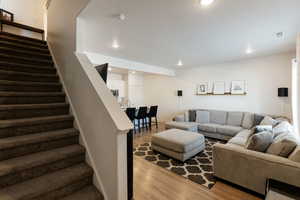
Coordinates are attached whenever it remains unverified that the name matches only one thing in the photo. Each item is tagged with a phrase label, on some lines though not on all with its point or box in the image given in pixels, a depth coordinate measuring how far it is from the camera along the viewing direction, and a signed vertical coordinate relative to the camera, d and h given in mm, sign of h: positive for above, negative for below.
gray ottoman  2762 -929
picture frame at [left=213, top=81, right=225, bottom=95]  4987 +441
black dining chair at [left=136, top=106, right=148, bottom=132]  5114 -536
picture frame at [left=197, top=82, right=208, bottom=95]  5391 +461
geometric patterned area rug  2273 -1252
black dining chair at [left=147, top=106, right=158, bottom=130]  5551 -530
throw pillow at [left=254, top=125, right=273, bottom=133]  2319 -485
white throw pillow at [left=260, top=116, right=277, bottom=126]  3210 -504
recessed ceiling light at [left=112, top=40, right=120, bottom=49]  3053 +1265
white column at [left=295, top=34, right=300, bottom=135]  2316 +155
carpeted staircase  1201 -456
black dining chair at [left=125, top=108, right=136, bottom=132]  4668 -427
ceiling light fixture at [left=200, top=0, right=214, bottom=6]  1673 +1194
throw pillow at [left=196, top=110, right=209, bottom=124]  4836 -600
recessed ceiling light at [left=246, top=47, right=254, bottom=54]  3480 +1295
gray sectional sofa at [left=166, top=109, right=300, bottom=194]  1636 -866
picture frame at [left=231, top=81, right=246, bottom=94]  4562 +434
